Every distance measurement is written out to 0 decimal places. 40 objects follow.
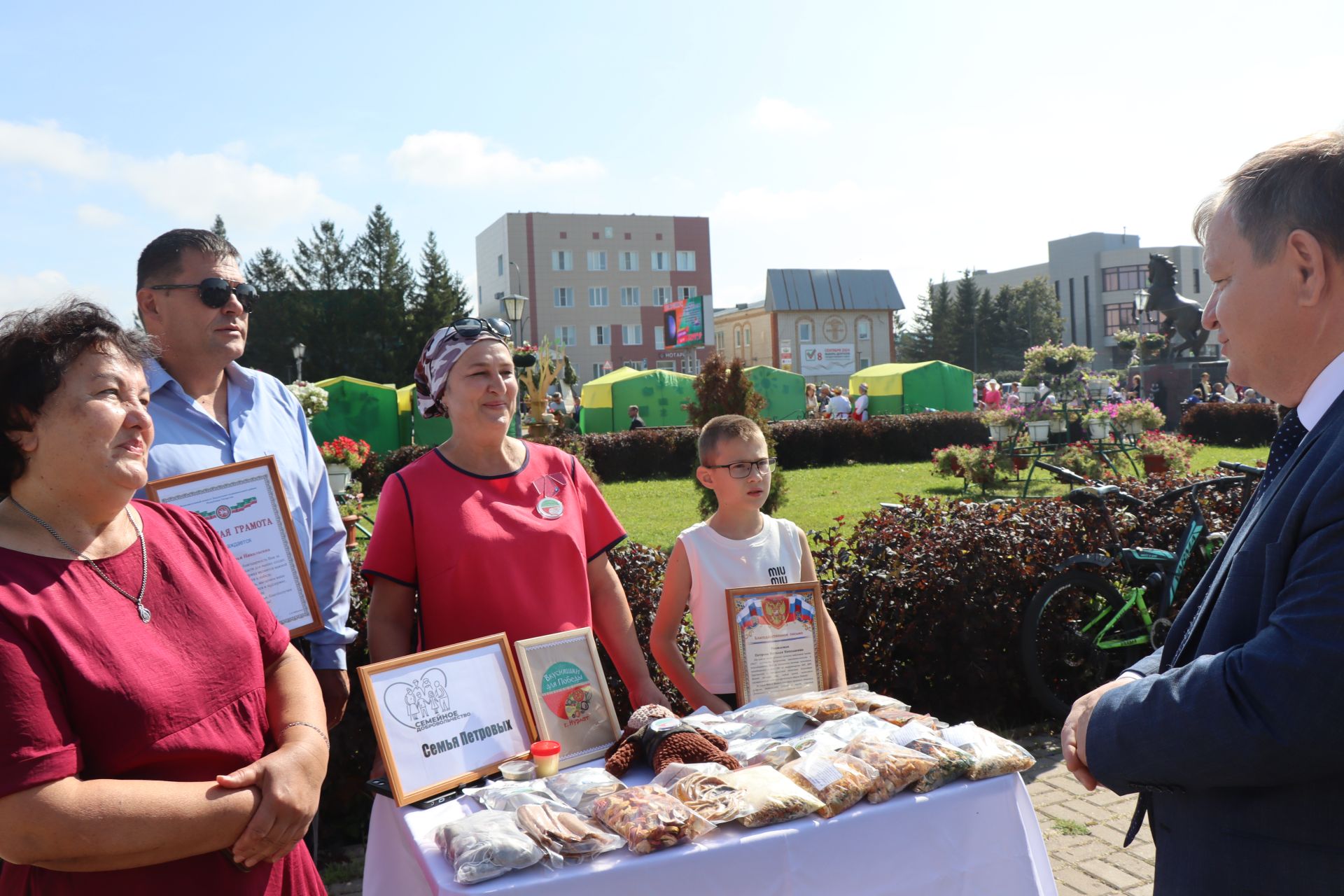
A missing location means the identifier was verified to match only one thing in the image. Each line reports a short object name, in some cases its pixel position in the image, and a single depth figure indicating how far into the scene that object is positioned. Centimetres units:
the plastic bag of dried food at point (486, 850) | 174
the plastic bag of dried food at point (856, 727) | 230
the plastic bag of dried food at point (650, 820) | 184
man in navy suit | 133
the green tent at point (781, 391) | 2973
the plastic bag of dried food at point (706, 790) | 192
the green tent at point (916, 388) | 3075
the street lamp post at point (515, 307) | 1798
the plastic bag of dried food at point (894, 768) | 206
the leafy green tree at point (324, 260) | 6041
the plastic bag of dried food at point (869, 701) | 257
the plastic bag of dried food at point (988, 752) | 217
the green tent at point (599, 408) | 2858
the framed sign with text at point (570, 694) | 233
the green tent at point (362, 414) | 2422
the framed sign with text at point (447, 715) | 207
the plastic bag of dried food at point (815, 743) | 222
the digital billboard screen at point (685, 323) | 6769
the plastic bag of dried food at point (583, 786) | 201
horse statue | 2609
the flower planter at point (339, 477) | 1317
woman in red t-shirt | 262
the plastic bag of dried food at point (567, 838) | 182
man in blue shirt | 272
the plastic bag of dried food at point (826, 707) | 252
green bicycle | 510
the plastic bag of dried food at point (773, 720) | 241
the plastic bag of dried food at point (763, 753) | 221
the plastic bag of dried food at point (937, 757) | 212
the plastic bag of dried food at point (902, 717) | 240
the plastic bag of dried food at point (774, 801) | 193
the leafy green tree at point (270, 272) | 5800
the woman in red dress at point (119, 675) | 155
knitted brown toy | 221
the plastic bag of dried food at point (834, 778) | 200
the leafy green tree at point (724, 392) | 1662
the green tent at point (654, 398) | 2842
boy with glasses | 318
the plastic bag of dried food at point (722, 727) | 241
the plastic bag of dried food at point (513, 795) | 198
